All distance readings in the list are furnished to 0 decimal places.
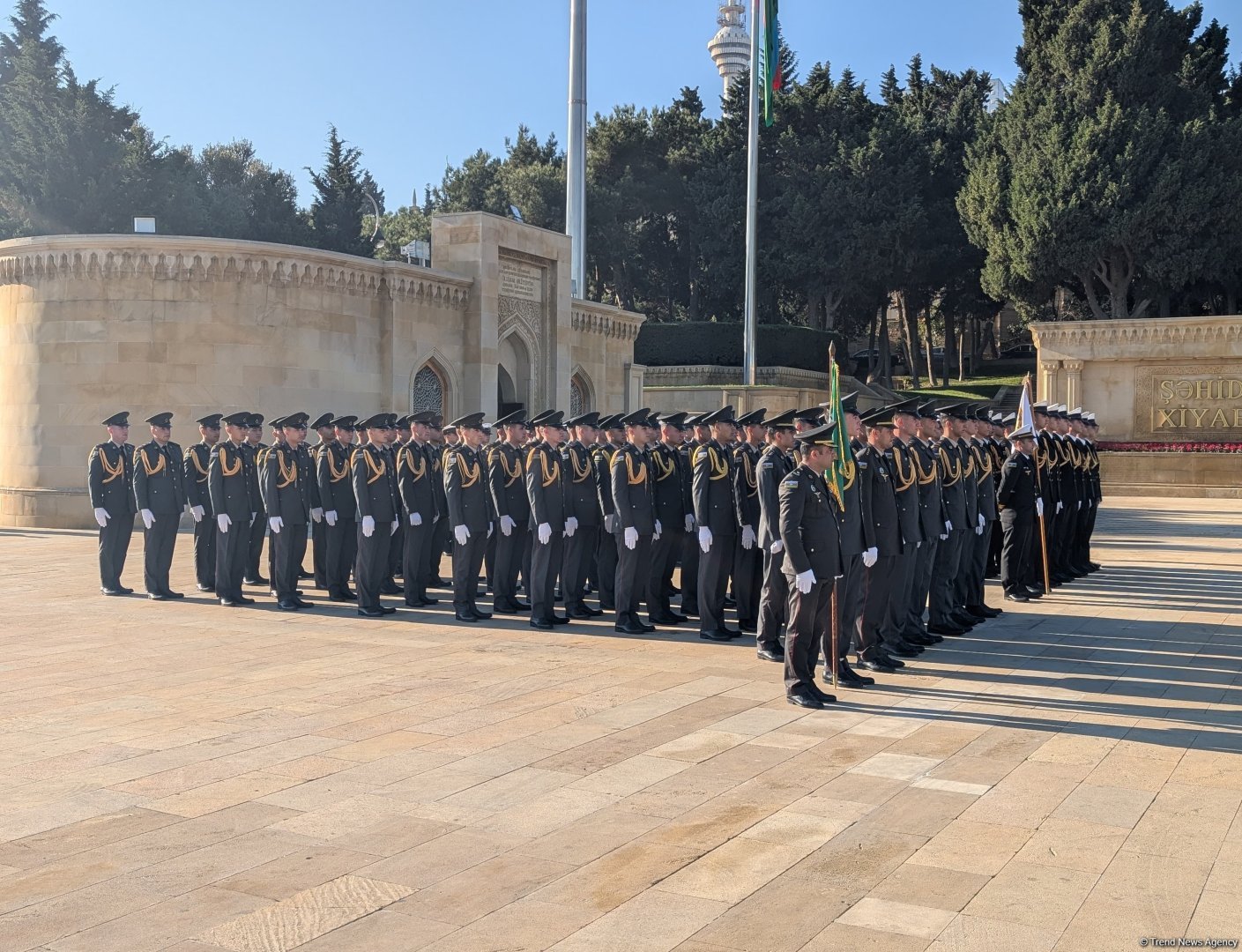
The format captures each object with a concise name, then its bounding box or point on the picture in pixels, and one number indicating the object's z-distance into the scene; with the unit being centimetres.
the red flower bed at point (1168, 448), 2931
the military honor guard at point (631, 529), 1056
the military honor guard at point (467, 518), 1124
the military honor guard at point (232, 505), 1218
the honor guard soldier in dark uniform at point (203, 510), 1291
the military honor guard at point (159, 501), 1254
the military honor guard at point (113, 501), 1265
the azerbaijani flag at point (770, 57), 2788
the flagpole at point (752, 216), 2805
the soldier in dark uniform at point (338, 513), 1239
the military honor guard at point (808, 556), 763
